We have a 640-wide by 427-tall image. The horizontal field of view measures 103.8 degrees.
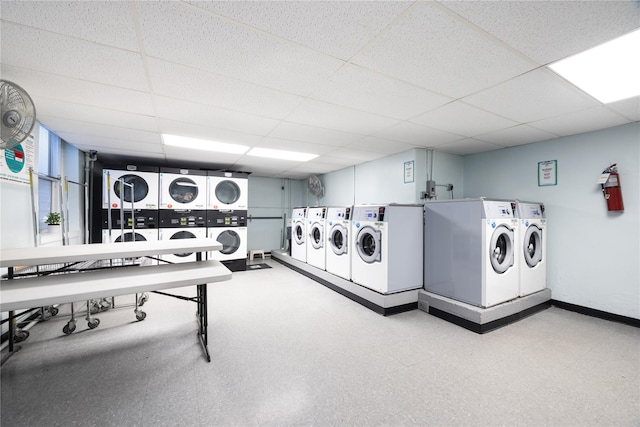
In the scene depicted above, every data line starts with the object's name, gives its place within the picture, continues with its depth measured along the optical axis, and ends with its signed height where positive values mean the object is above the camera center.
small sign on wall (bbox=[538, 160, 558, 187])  3.27 +0.48
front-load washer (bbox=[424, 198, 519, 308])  2.63 -0.48
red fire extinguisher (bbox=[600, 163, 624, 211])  2.74 +0.22
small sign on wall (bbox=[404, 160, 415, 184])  3.96 +0.61
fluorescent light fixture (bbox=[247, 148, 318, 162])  4.18 +0.99
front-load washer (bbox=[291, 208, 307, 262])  4.89 -0.51
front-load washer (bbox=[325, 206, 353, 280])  3.63 -0.48
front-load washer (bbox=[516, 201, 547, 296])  2.99 -0.48
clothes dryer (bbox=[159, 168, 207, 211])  4.58 +0.42
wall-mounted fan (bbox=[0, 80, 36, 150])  1.66 +0.67
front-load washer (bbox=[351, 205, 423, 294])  3.04 -0.49
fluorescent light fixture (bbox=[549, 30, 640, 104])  1.52 +0.97
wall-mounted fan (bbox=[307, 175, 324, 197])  6.34 +0.63
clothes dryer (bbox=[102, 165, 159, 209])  4.24 +0.45
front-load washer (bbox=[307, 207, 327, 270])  4.27 -0.47
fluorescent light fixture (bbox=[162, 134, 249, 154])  3.52 +1.00
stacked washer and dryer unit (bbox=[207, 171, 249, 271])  4.93 -0.09
